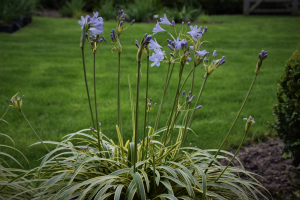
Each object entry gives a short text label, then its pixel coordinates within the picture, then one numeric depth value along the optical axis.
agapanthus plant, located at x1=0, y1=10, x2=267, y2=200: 1.49
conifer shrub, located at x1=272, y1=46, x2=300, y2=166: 2.30
